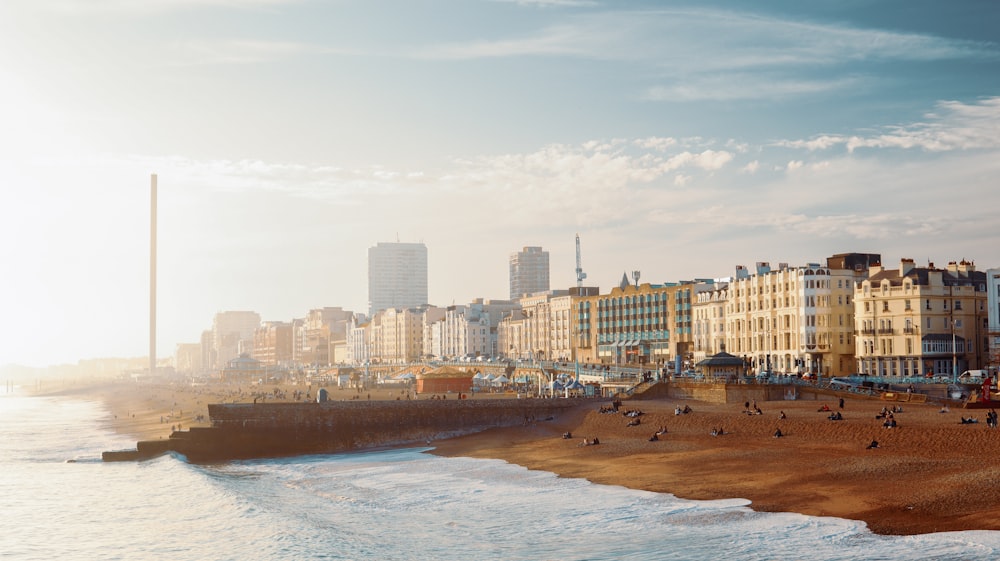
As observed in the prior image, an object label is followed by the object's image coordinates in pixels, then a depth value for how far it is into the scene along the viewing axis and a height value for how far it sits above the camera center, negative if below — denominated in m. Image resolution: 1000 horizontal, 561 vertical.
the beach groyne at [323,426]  70.19 -6.19
